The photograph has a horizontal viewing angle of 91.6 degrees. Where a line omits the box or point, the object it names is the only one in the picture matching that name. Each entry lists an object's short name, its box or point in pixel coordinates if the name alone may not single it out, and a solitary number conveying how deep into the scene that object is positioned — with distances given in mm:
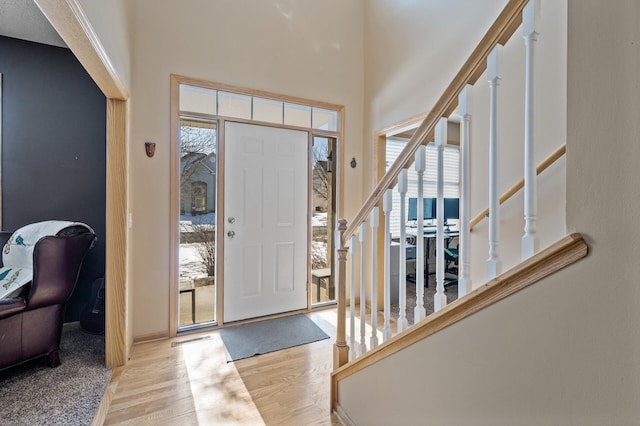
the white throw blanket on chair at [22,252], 2262
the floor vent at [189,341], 2641
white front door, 3047
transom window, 2904
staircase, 843
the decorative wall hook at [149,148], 2648
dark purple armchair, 2006
